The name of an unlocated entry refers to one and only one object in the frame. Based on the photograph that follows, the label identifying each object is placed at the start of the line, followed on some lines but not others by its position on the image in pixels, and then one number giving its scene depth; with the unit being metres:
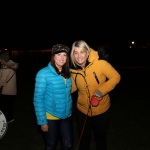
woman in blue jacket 2.72
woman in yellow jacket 2.96
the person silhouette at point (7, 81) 5.00
